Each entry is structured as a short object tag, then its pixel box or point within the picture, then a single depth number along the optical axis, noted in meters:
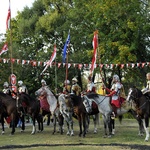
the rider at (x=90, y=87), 20.66
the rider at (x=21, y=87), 23.09
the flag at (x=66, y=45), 22.25
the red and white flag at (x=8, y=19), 27.08
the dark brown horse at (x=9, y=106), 20.86
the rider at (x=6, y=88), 24.08
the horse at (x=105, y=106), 18.70
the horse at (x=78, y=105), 18.67
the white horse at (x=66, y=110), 19.30
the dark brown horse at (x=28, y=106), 20.56
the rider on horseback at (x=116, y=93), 18.81
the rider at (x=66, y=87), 19.52
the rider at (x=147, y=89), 17.83
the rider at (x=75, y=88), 21.55
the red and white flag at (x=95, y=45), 20.82
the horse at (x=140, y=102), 16.86
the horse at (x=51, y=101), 20.73
